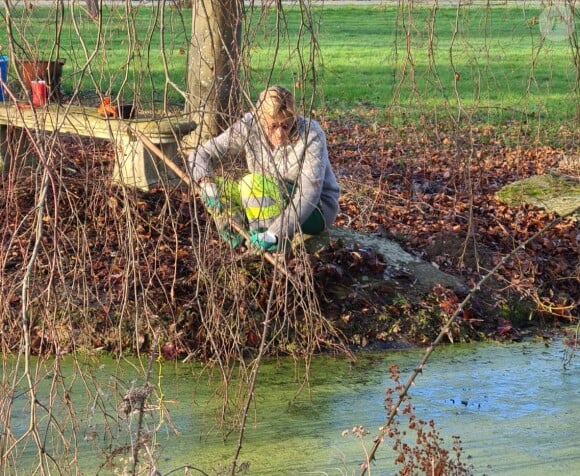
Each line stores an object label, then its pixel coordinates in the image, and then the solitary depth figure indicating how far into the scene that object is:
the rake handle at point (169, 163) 5.57
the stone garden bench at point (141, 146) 9.71
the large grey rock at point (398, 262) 9.80
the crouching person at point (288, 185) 7.93
